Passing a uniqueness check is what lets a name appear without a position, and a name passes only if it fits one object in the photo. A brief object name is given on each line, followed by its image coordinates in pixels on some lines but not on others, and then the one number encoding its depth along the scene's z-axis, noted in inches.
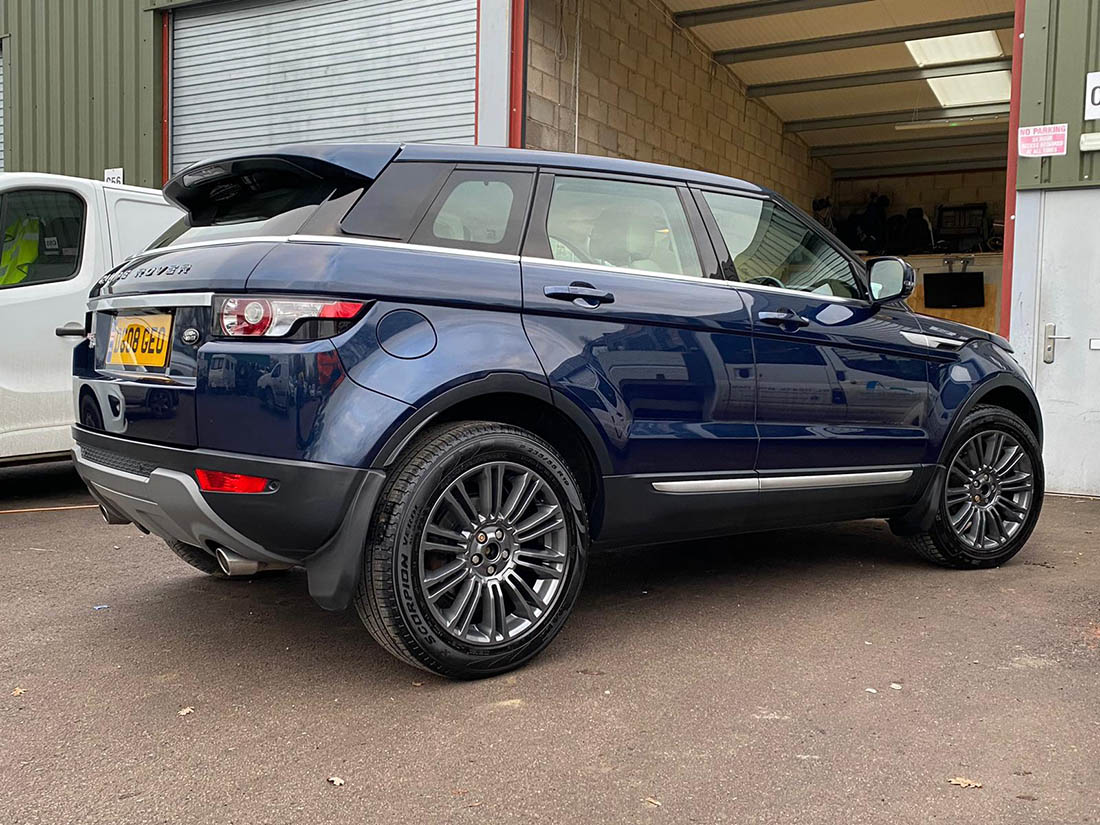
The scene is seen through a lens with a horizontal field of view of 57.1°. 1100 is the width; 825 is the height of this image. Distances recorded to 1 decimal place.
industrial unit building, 301.6
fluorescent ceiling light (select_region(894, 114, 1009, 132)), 663.1
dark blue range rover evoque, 114.6
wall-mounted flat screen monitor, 634.2
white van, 227.8
